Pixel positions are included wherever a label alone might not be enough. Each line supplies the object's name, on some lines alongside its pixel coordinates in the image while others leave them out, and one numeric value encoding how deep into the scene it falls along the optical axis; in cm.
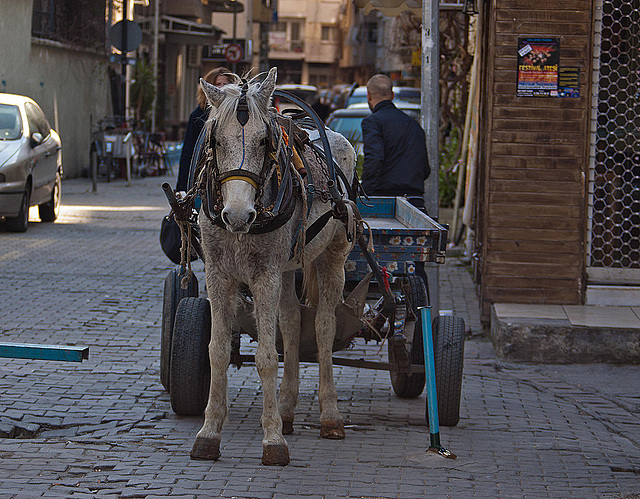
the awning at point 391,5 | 1884
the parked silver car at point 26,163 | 2319
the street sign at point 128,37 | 3465
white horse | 807
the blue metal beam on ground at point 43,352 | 872
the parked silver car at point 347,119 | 2846
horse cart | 977
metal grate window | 1458
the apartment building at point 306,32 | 13832
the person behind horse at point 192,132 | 1176
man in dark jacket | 1394
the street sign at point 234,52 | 5129
